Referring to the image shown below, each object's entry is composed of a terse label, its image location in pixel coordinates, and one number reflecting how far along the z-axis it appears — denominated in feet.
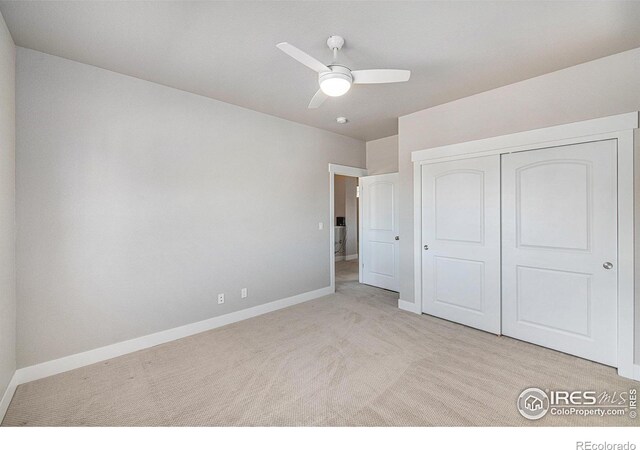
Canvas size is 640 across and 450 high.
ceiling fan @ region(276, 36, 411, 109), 6.70
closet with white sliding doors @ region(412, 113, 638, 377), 7.77
